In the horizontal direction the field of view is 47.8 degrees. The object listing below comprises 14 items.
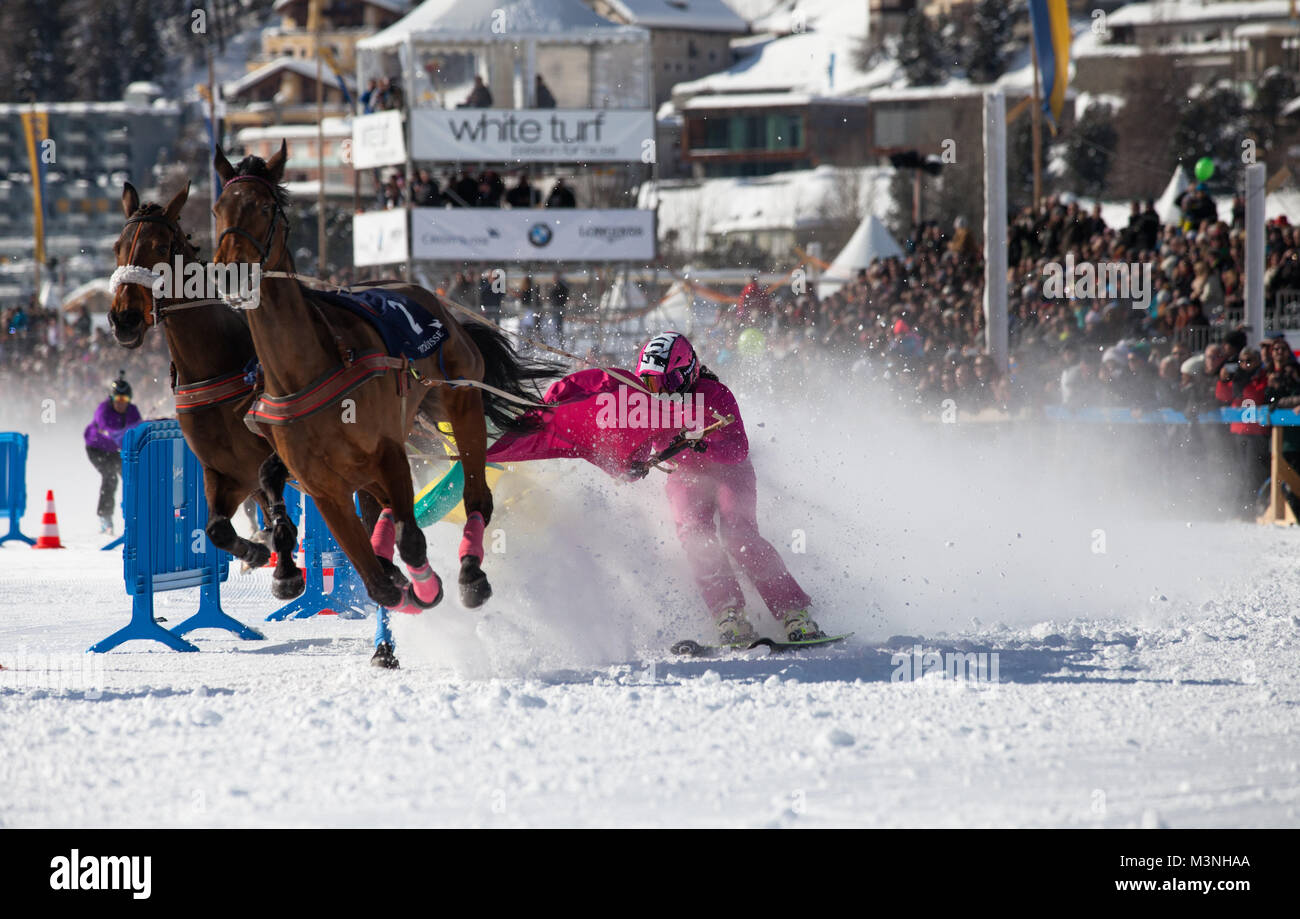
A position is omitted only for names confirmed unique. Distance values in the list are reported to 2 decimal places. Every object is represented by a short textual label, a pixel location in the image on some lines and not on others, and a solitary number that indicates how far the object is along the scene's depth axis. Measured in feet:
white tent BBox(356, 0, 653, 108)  98.48
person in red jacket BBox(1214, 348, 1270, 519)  45.27
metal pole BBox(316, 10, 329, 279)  115.24
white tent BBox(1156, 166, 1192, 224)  75.51
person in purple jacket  53.11
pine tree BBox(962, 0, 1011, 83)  236.02
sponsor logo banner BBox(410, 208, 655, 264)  92.17
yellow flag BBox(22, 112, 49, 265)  107.14
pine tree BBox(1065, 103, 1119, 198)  176.65
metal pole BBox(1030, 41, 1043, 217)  78.03
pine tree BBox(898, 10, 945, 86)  236.84
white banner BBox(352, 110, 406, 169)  92.84
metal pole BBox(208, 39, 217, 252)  91.45
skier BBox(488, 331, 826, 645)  24.56
